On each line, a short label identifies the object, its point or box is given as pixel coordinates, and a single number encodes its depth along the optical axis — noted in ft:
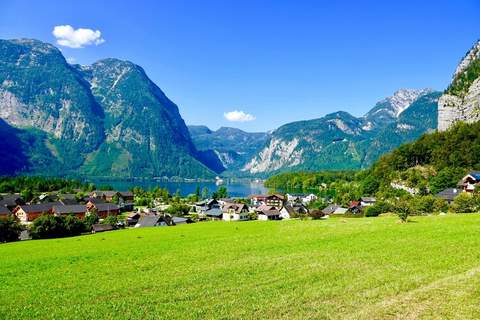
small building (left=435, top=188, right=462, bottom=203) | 314.04
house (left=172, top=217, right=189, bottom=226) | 336.84
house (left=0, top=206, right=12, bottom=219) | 367.86
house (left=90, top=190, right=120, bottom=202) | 554.05
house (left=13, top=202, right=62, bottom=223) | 379.90
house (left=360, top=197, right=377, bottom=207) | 418.51
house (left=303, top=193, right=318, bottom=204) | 580.30
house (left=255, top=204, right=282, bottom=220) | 385.11
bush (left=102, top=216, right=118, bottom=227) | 323.98
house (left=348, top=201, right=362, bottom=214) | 352.28
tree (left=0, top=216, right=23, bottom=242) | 240.57
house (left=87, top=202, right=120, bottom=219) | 417.77
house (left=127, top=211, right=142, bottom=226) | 362.33
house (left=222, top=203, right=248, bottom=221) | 402.31
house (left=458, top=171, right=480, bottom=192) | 322.34
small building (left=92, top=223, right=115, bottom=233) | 293.23
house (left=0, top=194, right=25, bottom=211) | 421.01
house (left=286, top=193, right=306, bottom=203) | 577.84
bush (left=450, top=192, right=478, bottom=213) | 203.00
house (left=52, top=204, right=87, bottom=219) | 378.81
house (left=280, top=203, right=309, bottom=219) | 386.83
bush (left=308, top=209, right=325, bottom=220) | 254.06
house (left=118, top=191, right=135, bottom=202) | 568.08
